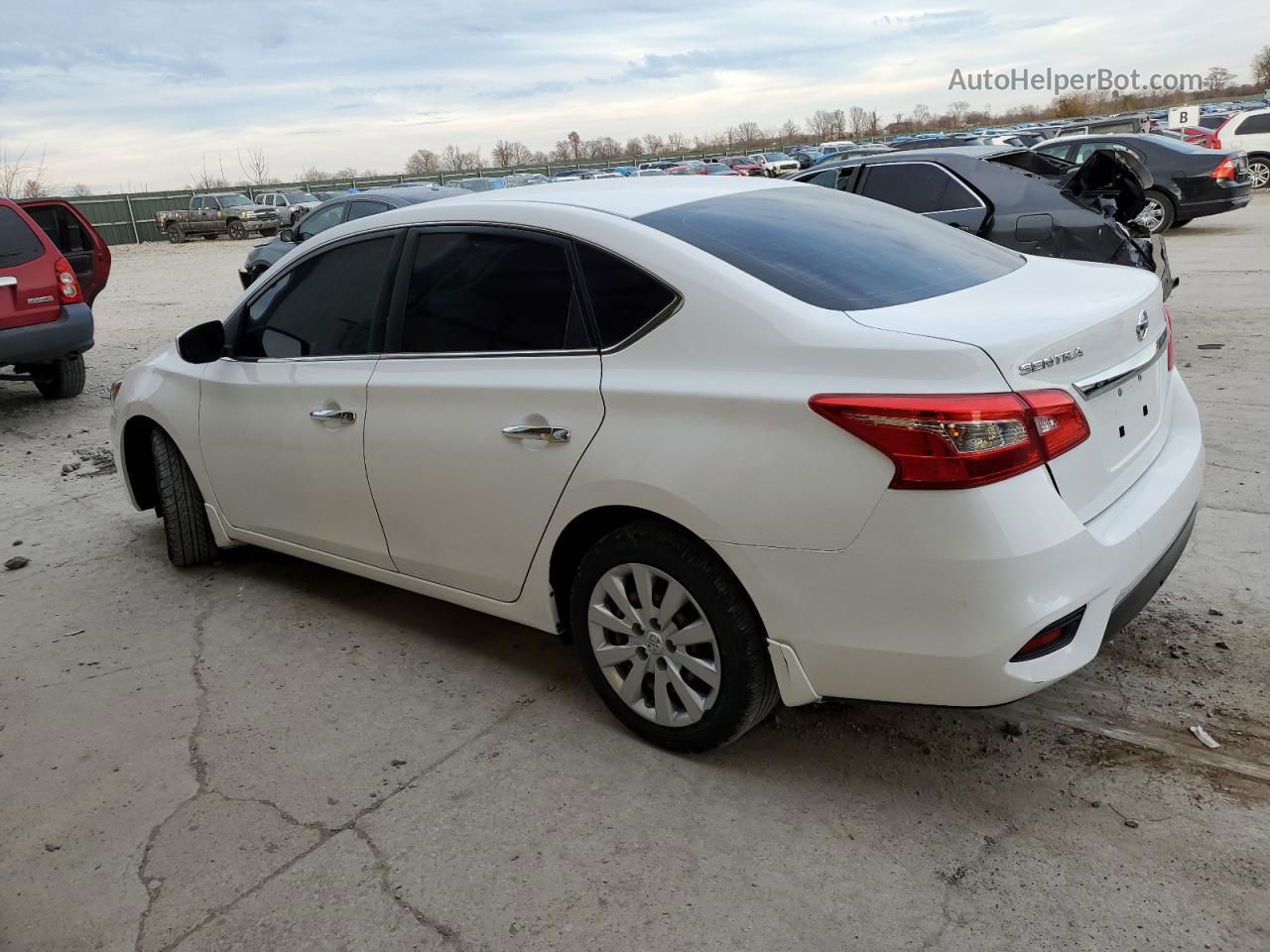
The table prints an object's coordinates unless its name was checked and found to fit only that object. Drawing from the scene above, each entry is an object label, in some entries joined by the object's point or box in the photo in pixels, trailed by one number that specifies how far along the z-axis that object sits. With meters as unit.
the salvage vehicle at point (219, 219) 37.28
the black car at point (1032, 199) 7.82
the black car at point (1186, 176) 15.03
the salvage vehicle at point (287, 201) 37.03
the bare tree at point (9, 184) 43.80
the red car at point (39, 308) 8.24
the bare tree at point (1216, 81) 96.19
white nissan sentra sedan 2.38
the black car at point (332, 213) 12.12
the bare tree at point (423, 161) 93.69
